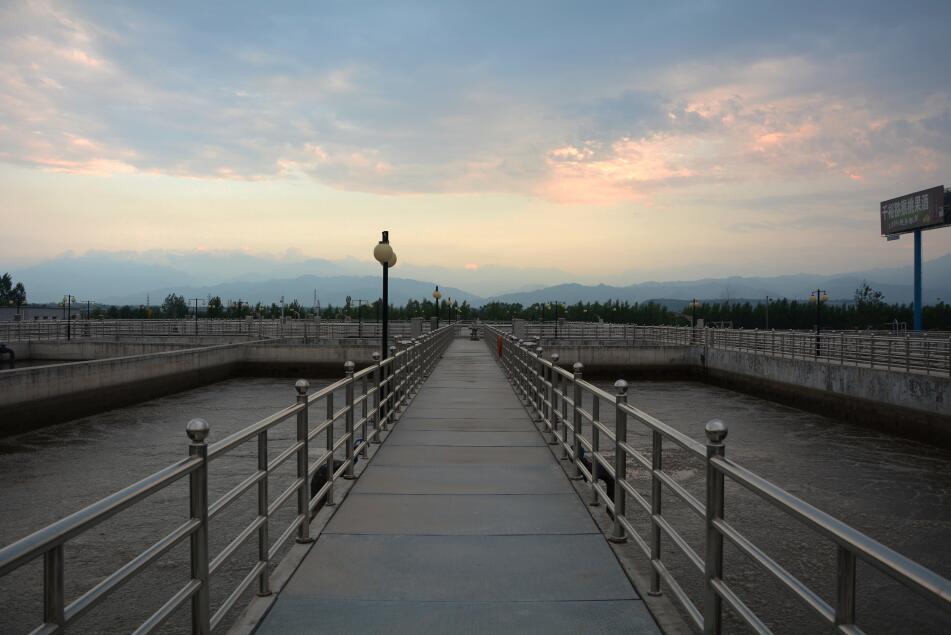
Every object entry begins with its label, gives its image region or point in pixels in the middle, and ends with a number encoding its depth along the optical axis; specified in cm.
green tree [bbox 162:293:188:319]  11322
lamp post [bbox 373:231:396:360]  1442
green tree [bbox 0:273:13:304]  14288
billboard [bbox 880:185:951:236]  5469
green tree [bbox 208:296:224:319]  9572
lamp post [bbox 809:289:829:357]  4528
